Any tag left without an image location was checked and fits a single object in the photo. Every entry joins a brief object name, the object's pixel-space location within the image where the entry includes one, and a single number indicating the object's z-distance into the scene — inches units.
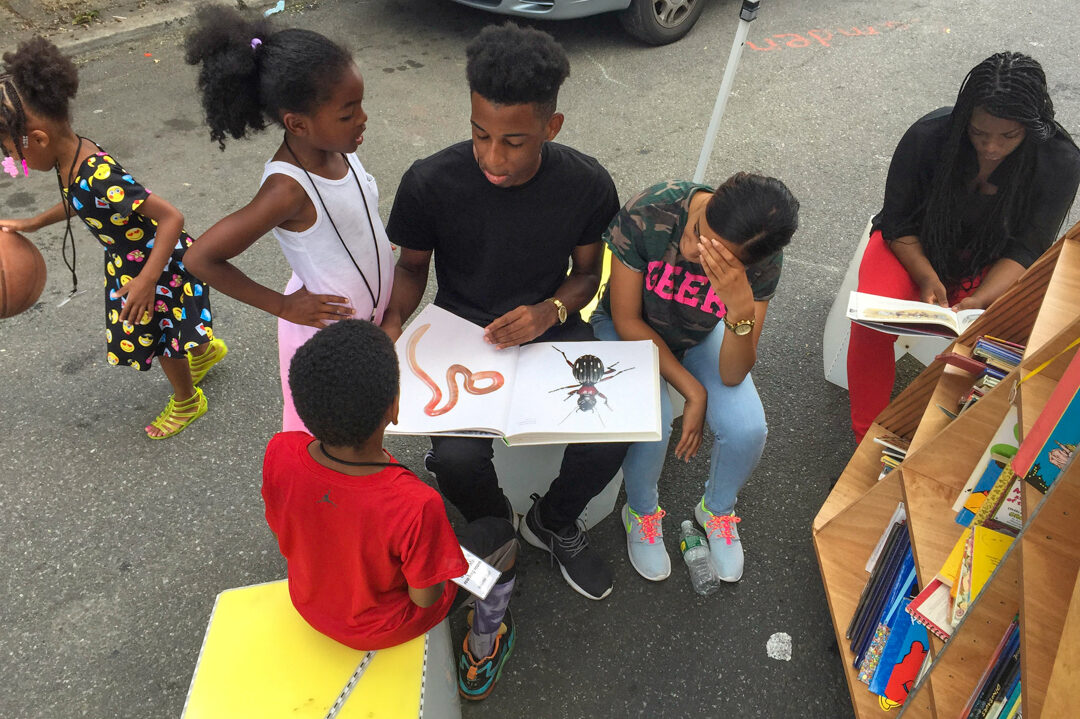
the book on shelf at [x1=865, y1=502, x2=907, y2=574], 76.7
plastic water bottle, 91.3
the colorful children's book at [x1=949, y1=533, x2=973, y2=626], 54.8
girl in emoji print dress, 80.8
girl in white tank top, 69.4
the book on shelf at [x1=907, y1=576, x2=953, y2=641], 57.9
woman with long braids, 87.2
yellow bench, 60.1
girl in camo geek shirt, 70.3
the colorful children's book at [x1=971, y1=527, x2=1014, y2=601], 54.4
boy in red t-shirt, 54.8
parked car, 190.9
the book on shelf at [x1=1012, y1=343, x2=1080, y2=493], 47.2
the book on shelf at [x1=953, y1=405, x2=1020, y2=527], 62.0
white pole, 88.4
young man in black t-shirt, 72.0
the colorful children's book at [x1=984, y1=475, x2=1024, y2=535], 56.7
